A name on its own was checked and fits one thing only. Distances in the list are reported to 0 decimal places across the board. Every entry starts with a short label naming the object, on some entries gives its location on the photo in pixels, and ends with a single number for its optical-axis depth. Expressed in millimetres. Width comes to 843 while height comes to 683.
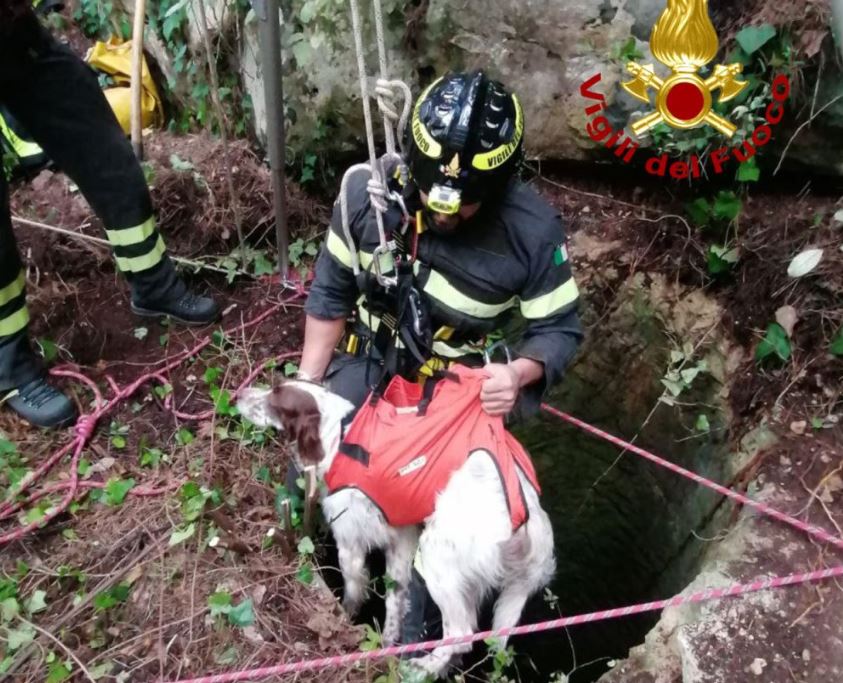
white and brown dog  2221
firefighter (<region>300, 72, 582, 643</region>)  2201
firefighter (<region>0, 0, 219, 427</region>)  2885
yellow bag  4852
